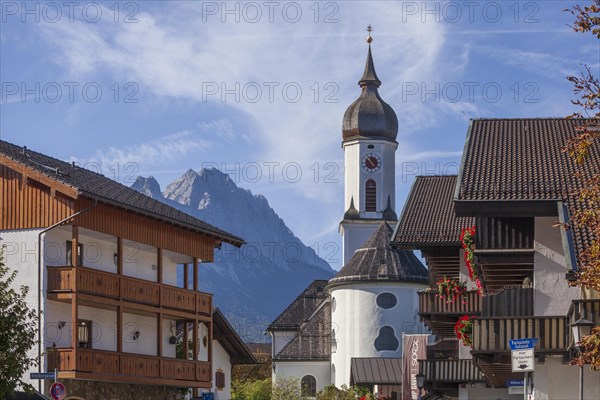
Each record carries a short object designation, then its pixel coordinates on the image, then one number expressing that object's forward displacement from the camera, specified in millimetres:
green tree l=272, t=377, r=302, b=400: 81462
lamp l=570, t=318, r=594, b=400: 23406
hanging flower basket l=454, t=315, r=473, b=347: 38938
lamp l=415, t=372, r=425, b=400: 45469
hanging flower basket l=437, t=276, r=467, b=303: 42844
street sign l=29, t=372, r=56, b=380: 33250
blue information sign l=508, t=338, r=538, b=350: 24203
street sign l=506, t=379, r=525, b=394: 32875
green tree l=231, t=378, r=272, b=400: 78719
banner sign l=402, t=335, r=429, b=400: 49447
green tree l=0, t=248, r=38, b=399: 30609
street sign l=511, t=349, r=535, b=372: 23981
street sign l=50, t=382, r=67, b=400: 33781
